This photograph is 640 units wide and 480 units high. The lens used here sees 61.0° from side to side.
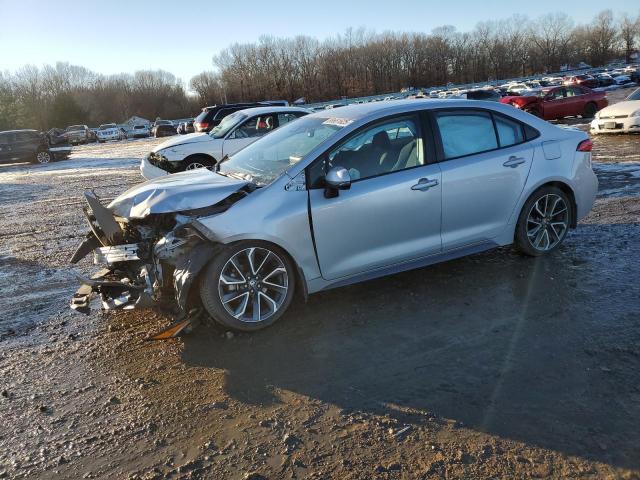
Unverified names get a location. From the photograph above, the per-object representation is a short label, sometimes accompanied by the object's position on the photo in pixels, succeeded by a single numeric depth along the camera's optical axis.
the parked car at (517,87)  46.95
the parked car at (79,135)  54.53
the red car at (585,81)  53.25
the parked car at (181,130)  30.50
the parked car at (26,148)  26.69
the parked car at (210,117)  14.86
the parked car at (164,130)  51.38
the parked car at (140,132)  58.03
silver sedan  4.11
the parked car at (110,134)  56.42
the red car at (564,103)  24.06
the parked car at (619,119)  15.56
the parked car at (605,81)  54.93
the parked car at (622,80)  57.72
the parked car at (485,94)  30.02
